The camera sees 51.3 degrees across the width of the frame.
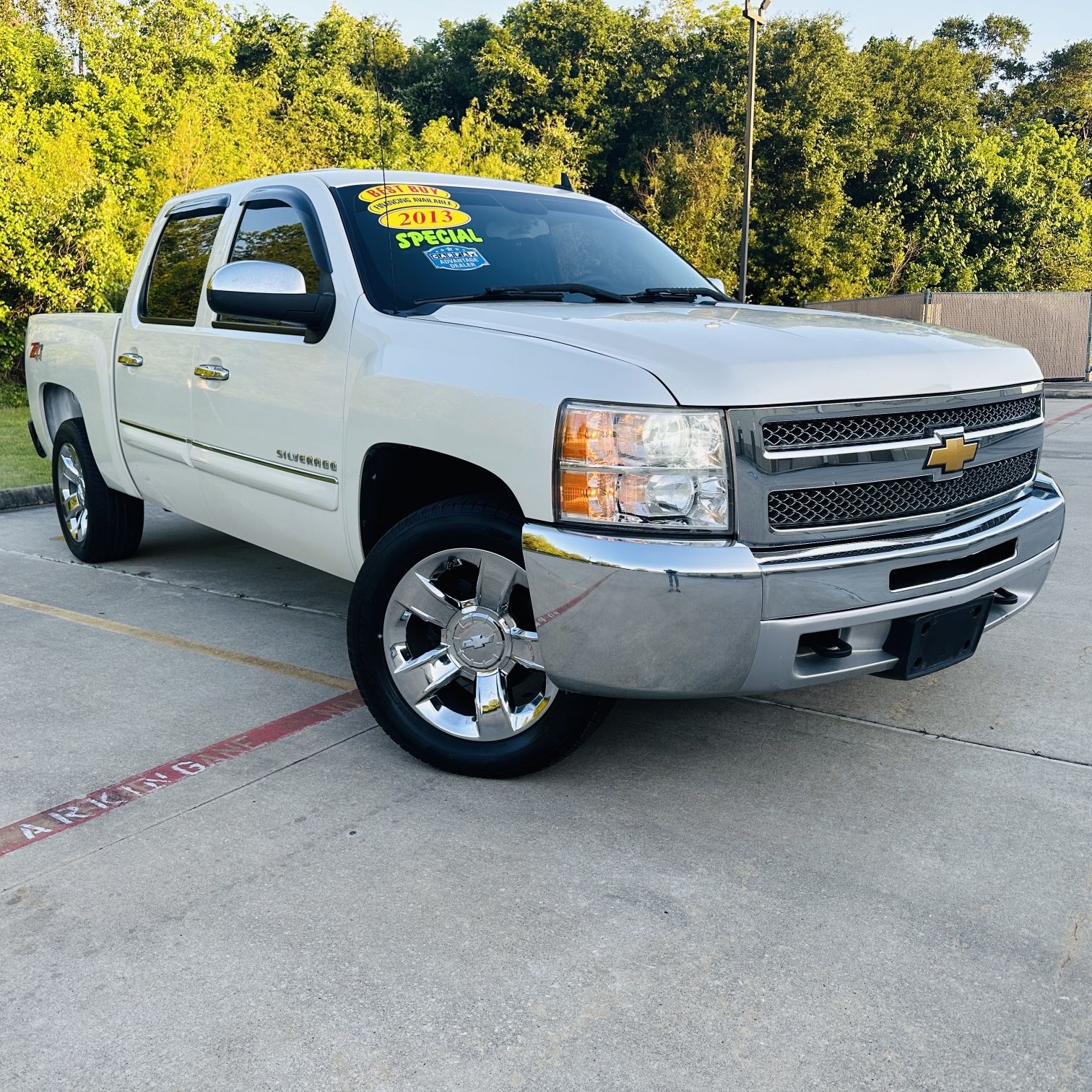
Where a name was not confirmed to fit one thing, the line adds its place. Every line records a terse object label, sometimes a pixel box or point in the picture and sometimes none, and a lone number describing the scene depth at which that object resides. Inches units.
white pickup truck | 118.0
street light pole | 760.3
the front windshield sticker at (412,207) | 166.2
